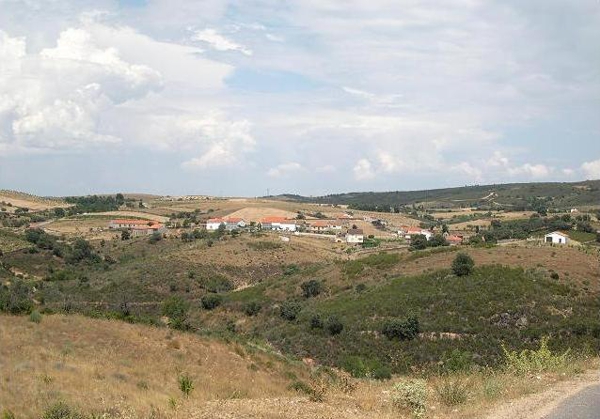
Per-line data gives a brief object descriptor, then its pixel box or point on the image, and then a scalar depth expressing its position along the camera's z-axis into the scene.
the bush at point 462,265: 55.54
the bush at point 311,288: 65.50
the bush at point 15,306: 27.27
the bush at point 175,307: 57.53
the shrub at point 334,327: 47.31
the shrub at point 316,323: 49.03
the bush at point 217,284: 79.99
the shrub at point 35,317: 25.38
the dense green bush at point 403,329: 43.59
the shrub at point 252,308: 62.45
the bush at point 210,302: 66.06
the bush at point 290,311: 56.50
